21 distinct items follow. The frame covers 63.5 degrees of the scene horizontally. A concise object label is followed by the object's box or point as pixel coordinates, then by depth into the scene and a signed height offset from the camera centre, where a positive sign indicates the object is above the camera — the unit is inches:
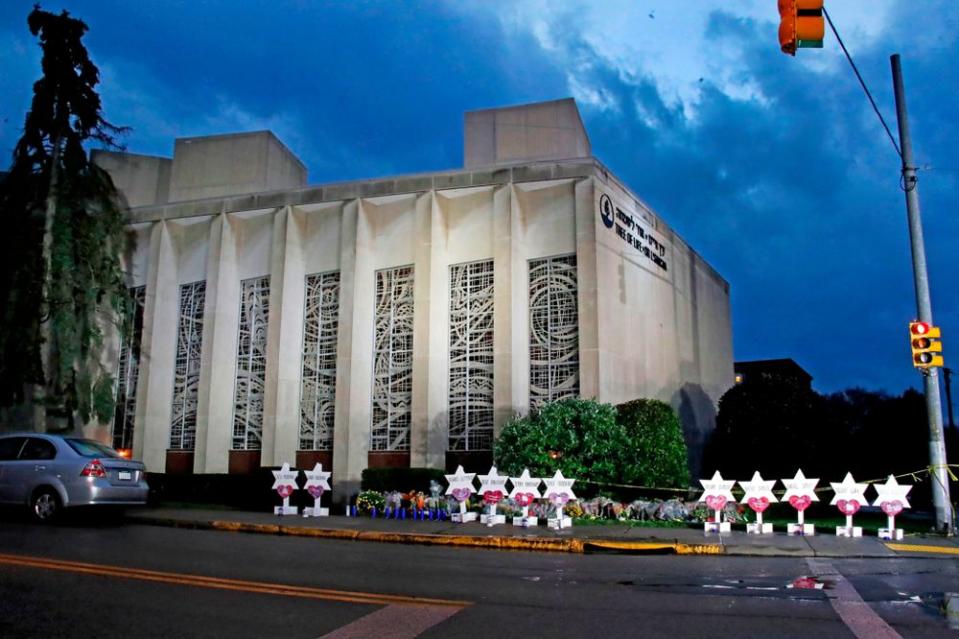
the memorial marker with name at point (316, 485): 633.6 -16.4
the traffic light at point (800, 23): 355.6 +201.1
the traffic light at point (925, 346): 524.4 +81.0
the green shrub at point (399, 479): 754.2 -13.2
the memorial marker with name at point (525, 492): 560.1 -19.1
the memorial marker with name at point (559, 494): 541.3 -19.7
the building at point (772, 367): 2162.8 +295.0
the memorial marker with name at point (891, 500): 498.9 -20.7
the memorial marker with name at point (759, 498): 521.7 -20.8
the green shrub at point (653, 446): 684.1 +18.0
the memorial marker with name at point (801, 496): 519.2 -19.2
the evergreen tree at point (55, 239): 860.0 +251.7
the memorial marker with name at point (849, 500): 510.6 -21.4
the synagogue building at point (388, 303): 857.5 +194.2
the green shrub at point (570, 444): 652.7 +18.2
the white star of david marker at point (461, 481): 595.1 -11.9
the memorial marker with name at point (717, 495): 520.9 -19.2
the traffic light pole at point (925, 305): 518.3 +112.1
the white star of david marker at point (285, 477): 642.8 -10.2
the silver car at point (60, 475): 507.5 -7.6
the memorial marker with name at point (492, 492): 570.6 -19.3
